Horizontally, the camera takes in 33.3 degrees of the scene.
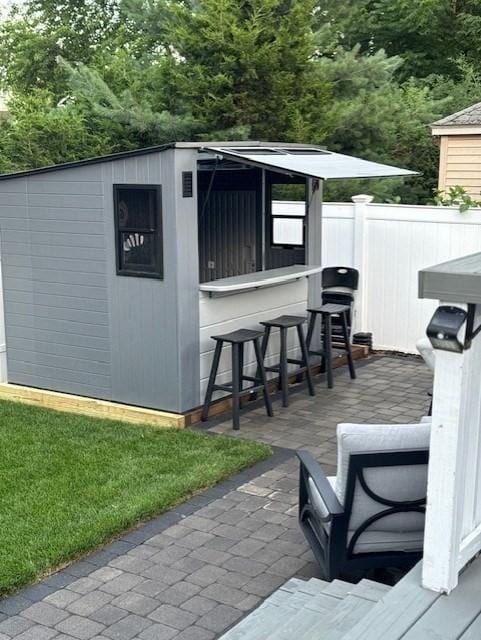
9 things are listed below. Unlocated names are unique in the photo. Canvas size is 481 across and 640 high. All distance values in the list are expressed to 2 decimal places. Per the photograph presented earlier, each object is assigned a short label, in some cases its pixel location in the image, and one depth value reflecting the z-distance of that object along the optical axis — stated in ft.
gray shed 21.71
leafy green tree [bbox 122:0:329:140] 39.70
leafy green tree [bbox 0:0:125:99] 73.77
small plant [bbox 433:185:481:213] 28.53
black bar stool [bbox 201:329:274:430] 21.89
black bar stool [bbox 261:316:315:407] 23.68
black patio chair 12.10
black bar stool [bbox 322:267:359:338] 30.35
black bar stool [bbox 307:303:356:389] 25.84
